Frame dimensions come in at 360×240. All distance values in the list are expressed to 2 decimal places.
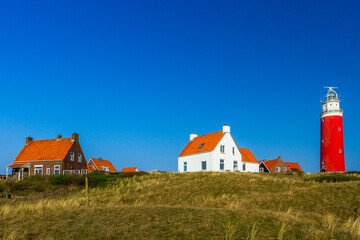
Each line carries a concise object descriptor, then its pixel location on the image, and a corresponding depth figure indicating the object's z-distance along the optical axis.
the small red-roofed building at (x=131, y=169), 96.68
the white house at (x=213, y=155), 42.42
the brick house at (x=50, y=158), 47.83
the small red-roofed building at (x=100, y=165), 75.46
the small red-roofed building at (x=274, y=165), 68.91
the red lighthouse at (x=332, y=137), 48.47
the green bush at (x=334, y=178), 30.80
